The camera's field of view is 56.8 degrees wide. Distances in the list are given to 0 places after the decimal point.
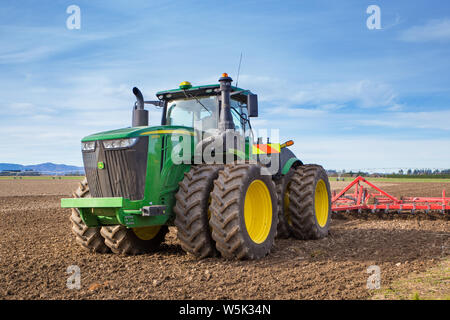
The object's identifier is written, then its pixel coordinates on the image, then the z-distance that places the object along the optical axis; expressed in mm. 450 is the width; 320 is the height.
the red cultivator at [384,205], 12648
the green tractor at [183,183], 6145
